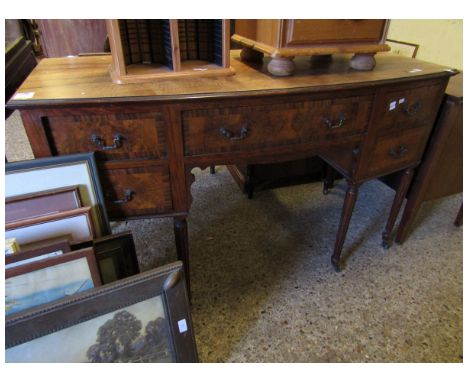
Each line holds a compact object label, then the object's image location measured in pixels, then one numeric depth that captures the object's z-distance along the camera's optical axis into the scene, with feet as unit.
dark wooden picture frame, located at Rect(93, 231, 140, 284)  3.14
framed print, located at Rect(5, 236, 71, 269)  2.66
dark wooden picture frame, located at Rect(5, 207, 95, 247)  2.83
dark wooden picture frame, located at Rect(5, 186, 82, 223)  2.81
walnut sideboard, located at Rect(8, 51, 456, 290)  2.71
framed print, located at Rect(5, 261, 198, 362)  2.47
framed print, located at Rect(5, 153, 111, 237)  2.71
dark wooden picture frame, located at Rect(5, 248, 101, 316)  2.69
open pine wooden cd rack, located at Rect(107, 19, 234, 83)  2.97
